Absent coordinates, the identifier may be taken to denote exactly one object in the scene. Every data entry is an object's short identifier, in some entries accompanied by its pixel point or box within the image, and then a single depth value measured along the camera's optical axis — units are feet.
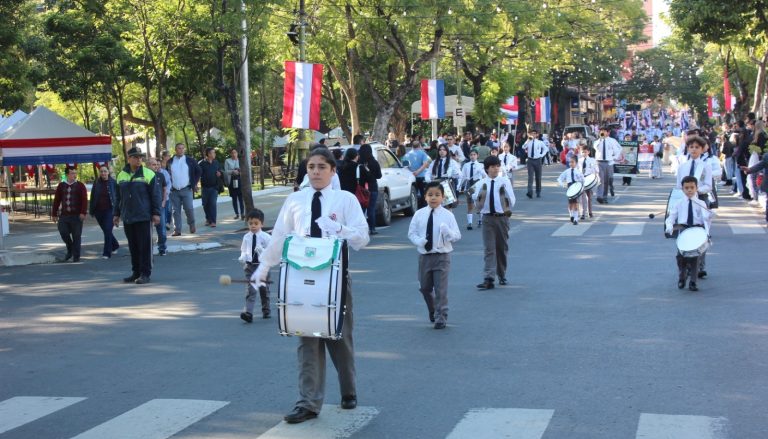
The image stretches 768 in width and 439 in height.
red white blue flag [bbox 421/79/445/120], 122.52
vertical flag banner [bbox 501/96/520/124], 173.70
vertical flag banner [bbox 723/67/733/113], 144.70
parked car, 71.97
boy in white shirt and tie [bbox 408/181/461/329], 34.27
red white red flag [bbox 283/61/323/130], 77.59
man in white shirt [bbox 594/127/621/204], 80.84
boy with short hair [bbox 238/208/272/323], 36.42
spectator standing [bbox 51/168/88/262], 58.08
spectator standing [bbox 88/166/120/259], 59.21
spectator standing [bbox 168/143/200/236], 68.64
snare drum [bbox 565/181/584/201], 66.76
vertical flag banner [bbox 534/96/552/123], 194.49
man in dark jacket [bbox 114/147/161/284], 48.14
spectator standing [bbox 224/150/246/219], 78.79
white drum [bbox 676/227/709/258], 38.91
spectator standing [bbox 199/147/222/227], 73.82
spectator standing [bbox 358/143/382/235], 64.69
